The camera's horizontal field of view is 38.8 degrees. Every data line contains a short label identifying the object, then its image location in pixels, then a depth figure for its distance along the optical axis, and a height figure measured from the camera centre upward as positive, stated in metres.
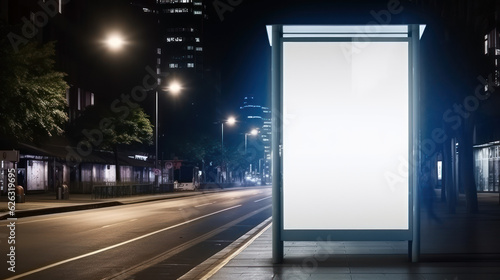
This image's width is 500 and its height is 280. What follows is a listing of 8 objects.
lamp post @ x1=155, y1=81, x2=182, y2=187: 53.95 +3.50
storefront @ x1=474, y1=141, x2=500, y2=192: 59.66 -0.45
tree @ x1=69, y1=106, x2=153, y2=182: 55.32 +2.82
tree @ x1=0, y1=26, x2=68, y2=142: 28.97 +3.03
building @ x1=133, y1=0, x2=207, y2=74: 142.62 +32.83
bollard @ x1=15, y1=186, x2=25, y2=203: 38.69 -1.70
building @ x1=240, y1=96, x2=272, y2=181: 195.75 +3.62
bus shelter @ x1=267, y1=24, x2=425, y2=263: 12.28 +0.48
